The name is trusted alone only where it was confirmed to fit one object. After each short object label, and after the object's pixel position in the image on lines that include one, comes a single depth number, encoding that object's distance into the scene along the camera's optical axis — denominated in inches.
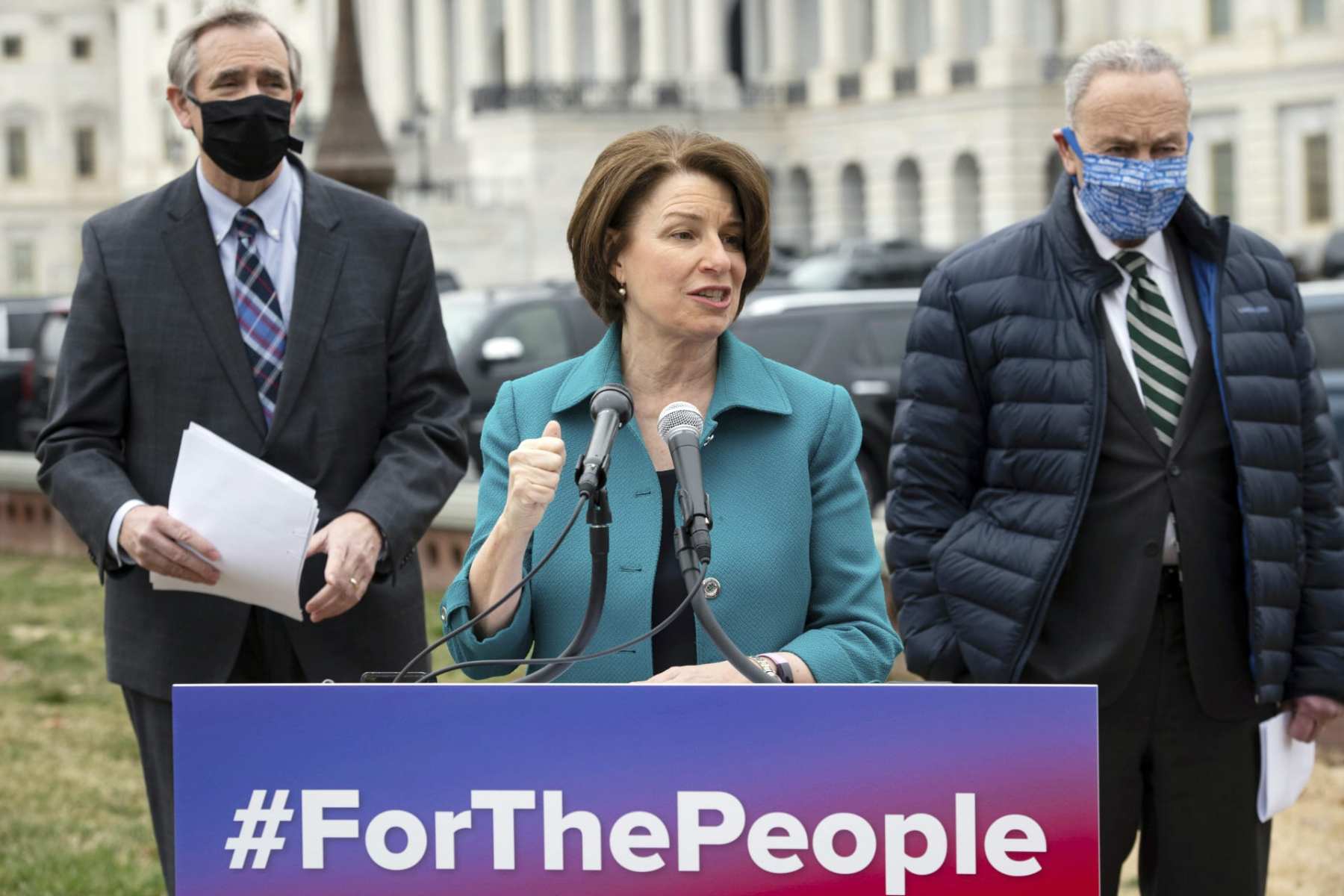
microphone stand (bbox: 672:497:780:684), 236.8
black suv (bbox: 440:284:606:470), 1267.2
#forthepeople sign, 223.6
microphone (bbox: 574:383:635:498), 237.6
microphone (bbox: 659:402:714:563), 240.4
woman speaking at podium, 272.1
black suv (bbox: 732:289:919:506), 1168.8
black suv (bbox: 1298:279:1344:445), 1031.6
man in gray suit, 339.3
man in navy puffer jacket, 339.3
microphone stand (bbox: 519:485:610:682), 246.4
